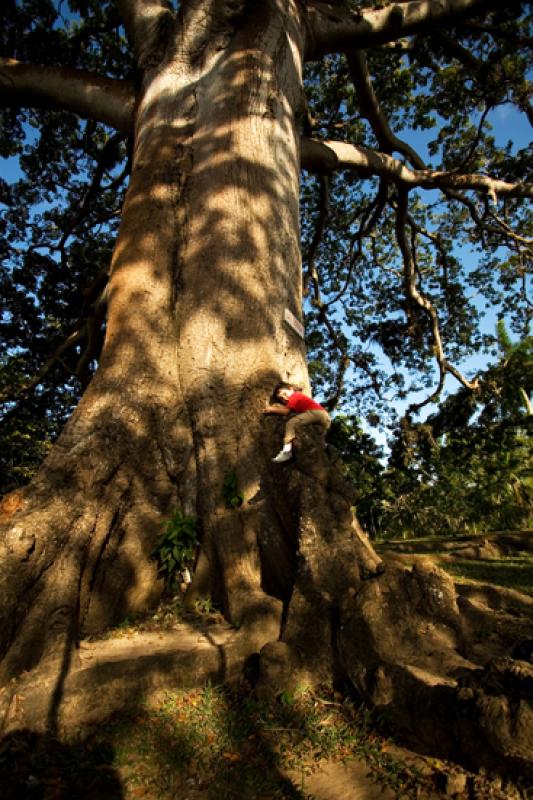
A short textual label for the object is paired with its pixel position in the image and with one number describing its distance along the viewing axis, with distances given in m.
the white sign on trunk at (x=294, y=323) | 4.30
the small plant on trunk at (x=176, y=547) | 3.33
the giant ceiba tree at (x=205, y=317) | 2.96
